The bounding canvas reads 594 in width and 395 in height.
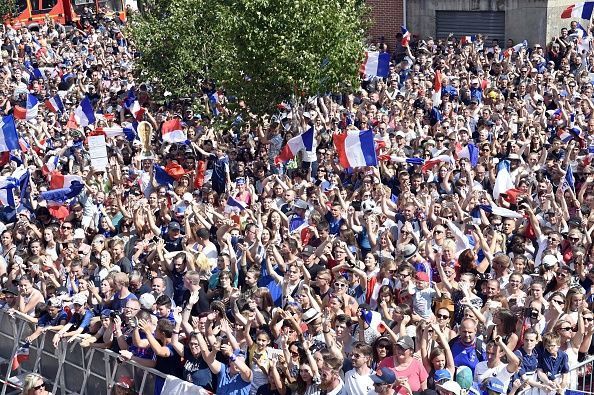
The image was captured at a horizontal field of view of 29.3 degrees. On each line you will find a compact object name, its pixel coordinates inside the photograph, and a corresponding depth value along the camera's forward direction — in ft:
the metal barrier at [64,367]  34.06
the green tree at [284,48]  62.85
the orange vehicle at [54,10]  123.75
